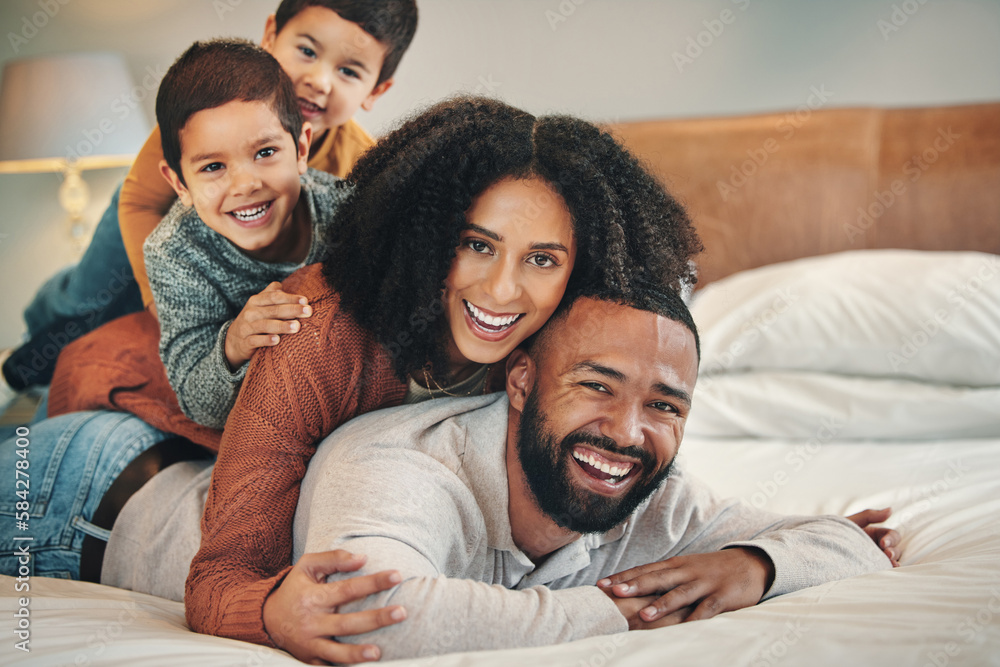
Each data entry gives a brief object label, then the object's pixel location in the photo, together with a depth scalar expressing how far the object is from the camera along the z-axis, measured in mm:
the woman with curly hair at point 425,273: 1131
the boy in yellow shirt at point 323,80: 1302
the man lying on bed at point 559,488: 1015
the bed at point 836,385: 936
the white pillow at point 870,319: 1941
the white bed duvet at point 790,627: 891
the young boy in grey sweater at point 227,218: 1174
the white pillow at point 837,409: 1880
